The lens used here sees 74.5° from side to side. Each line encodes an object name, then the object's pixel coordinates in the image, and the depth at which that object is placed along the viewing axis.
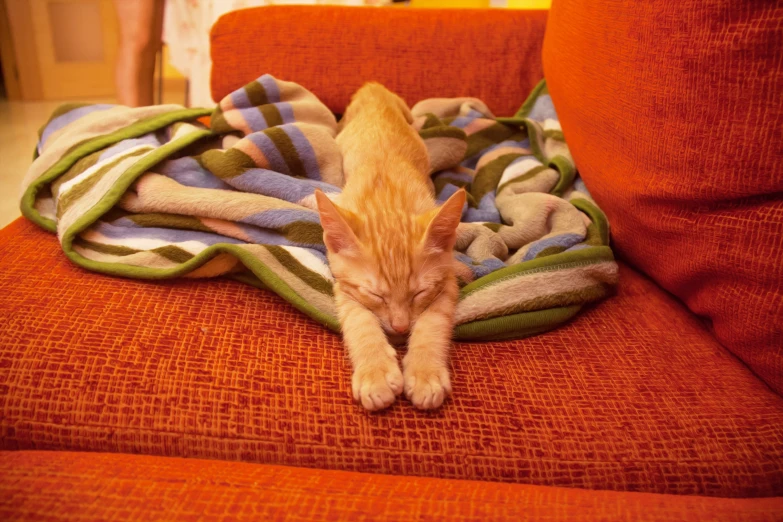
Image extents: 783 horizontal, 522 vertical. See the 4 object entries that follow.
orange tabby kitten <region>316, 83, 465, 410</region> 0.85
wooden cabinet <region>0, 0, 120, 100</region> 3.87
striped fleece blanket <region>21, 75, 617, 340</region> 1.02
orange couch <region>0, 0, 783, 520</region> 0.67
